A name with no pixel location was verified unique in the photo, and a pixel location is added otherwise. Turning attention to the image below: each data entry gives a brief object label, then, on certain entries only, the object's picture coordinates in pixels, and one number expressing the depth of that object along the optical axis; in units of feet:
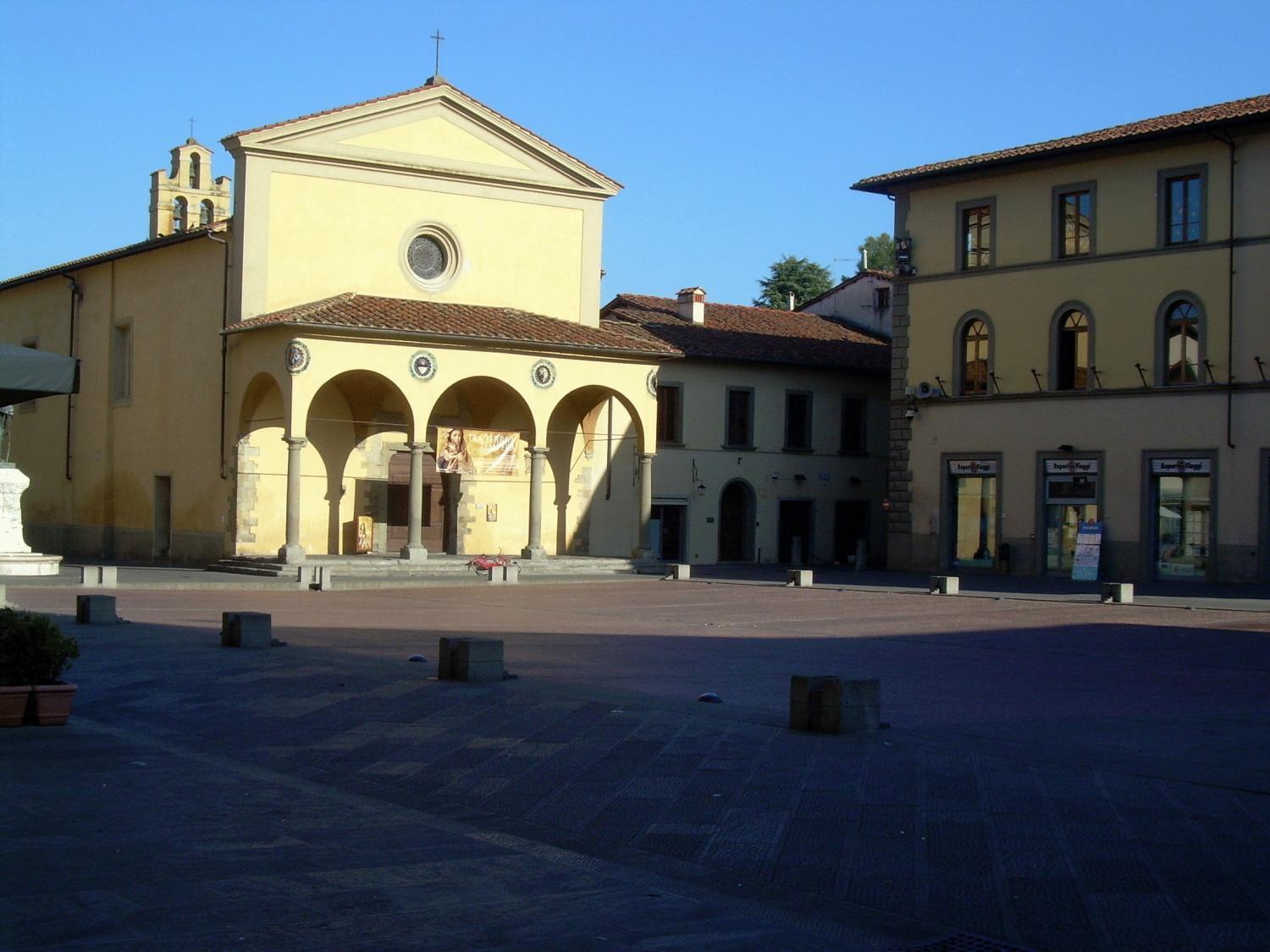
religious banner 119.24
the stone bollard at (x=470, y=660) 44.24
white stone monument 103.96
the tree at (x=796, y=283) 279.08
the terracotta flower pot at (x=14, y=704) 34.19
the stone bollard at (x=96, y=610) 62.64
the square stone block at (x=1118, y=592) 91.45
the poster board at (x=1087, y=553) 116.06
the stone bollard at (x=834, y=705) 35.70
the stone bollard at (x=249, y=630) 53.47
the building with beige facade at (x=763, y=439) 145.89
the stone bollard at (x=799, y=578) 107.04
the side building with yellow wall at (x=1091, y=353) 110.42
